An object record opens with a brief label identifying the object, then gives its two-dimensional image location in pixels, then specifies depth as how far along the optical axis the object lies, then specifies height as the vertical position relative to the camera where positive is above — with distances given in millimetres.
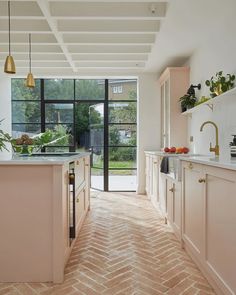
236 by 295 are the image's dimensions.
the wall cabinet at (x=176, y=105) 5102 +684
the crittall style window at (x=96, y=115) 6691 +641
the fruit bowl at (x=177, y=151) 4535 -123
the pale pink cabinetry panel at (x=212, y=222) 1746 -563
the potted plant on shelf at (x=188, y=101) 4625 +668
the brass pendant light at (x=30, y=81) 3926 +826
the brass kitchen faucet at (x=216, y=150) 3160 -74
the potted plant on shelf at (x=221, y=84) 3166 +650
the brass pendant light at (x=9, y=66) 3050 +799
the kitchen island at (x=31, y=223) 2240 -614
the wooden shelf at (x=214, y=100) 2923 +507
